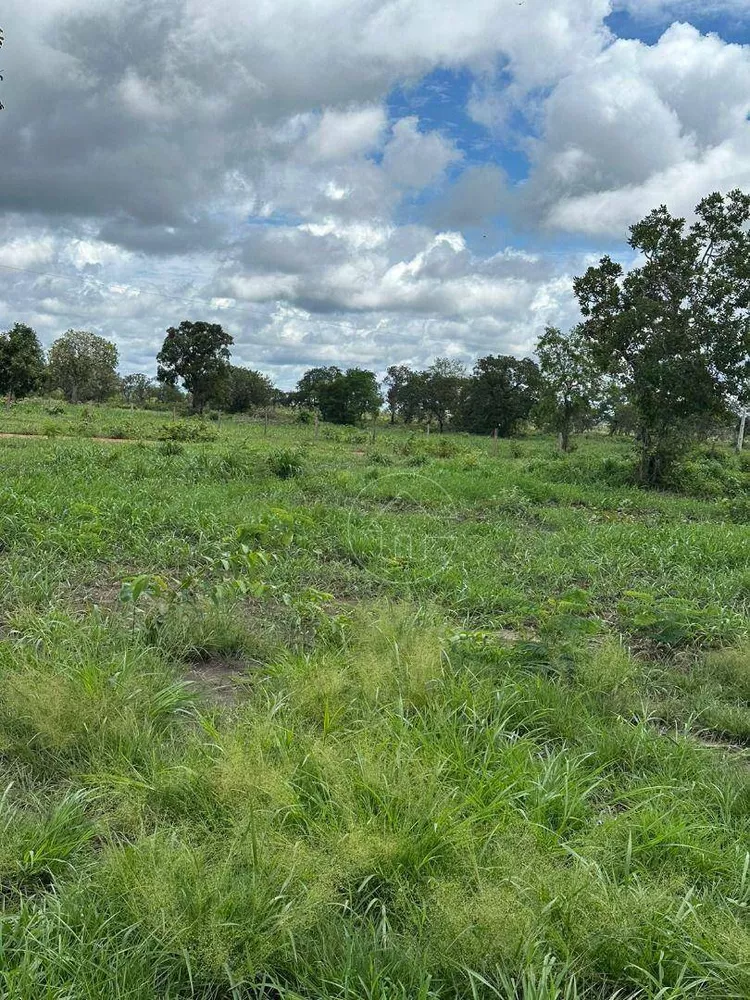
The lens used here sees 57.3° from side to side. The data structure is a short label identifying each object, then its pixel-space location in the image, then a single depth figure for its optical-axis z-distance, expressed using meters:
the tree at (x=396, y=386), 63.25
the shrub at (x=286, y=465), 11.12
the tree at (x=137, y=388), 75.50
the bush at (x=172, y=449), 13.83
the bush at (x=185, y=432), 21.12
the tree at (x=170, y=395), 70.88
